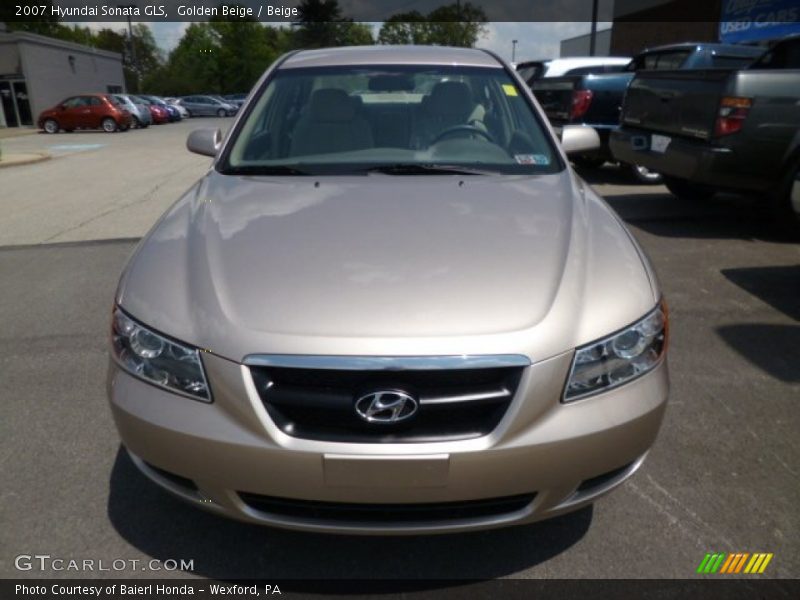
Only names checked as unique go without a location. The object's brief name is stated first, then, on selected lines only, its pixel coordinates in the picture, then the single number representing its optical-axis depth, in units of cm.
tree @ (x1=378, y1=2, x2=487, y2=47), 5867
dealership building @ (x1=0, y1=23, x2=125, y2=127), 3136
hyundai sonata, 181
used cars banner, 1934
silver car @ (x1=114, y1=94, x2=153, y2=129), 2858
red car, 2700
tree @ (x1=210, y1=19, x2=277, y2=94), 6719
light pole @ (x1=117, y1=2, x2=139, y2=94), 5627
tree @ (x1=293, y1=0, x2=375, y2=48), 6731
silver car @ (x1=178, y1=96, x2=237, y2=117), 4447
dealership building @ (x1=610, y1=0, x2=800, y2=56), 2005
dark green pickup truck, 596
